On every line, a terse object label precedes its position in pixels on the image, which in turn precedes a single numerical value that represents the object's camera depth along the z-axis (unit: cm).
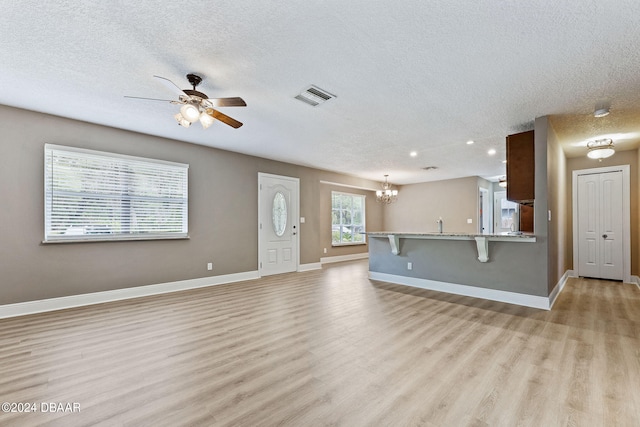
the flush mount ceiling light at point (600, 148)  430
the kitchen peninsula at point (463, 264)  397
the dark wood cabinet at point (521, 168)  399
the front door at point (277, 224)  617
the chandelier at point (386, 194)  875
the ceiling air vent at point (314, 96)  313
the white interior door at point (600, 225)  544
